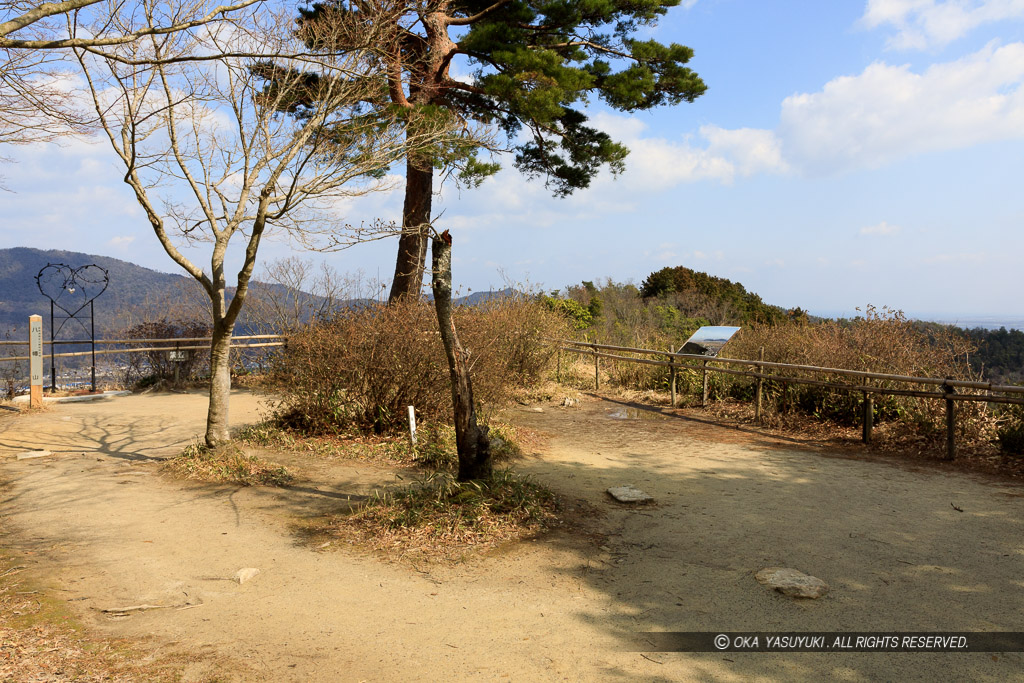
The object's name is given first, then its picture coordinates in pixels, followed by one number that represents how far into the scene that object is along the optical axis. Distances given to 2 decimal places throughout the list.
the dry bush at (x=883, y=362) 8.05
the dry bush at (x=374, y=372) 8.02
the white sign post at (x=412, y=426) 7.54
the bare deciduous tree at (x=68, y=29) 4.64
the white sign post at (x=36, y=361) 10.53
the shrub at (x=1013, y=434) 7.24
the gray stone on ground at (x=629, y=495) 5.87
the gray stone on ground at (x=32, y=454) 7.59
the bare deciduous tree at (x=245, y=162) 6.94
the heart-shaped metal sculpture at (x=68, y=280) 13.53
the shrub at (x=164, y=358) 14.49
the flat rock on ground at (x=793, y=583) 4.01
